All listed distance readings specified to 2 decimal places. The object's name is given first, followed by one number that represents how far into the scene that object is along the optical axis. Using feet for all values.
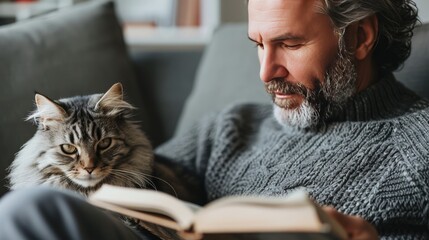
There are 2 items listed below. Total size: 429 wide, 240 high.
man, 4.32
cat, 4.44
